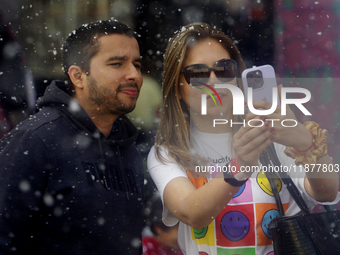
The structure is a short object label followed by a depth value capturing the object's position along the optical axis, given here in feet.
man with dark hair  12.57
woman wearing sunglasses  12.49
